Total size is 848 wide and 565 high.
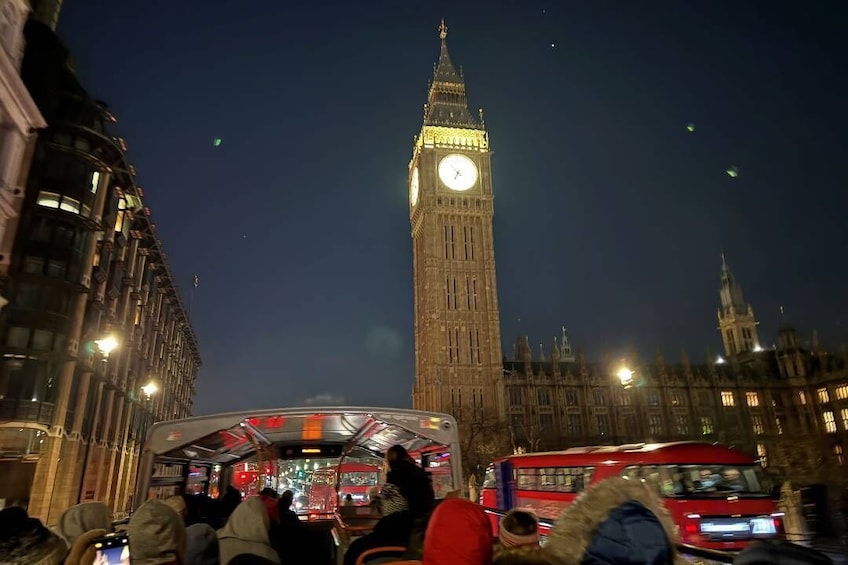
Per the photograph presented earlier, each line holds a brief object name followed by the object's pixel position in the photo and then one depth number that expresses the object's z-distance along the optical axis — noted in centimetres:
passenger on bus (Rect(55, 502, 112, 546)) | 516
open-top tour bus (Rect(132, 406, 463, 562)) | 895
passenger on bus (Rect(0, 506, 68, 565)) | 371
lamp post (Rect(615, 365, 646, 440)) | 2232
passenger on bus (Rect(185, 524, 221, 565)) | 539
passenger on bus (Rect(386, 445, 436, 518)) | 602
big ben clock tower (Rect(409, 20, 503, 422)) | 7281
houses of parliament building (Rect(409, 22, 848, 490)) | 7306
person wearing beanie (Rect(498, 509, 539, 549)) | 395
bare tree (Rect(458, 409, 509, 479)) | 6046
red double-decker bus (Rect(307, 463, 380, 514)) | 1338
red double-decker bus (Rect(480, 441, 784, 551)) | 1161
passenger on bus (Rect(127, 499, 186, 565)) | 403
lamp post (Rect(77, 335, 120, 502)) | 3050
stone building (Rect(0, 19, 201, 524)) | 2594
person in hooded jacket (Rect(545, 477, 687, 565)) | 233
